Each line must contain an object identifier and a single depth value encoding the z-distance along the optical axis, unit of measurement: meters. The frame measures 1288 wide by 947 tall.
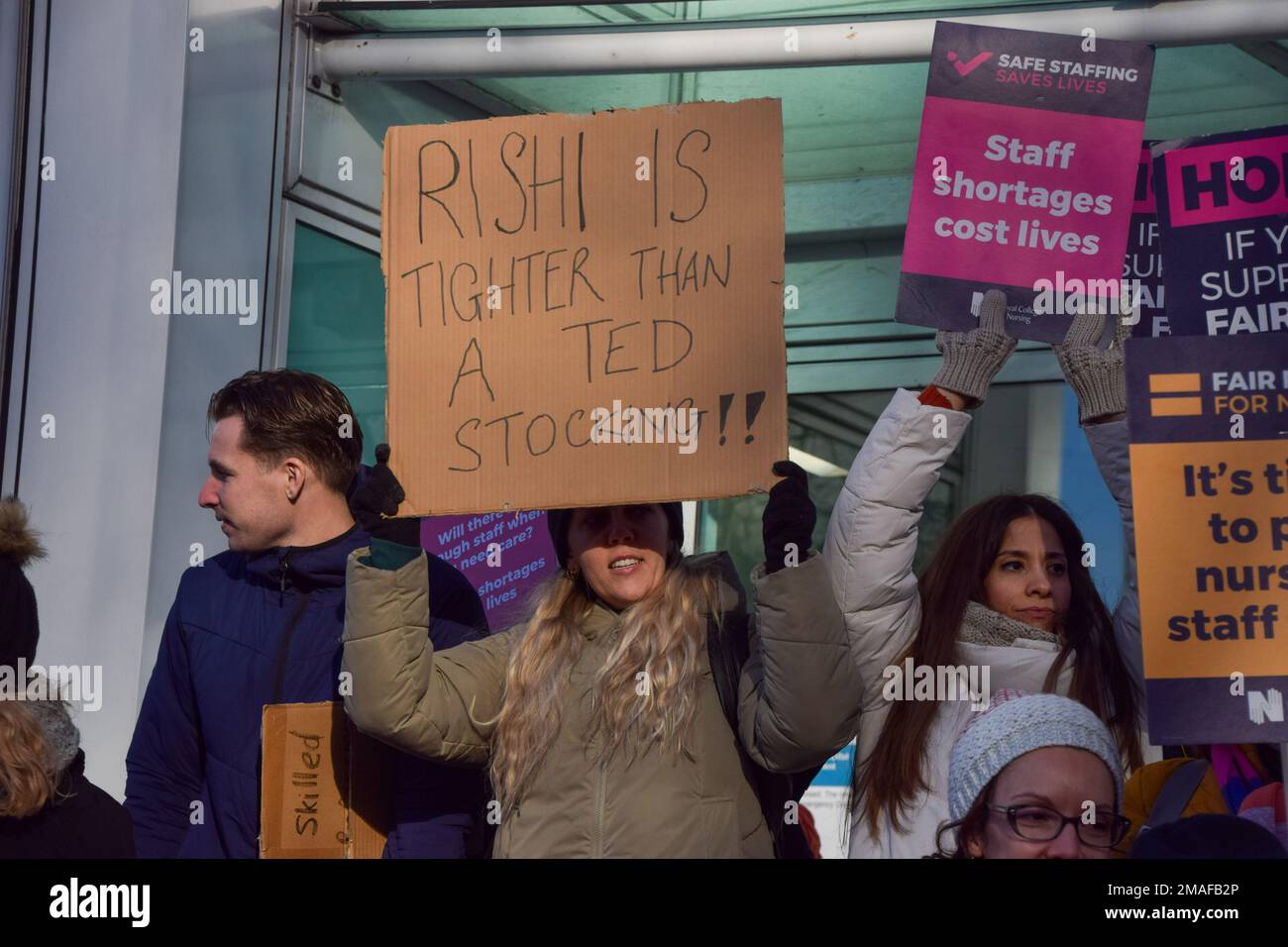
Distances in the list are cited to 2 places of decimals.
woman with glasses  2.62
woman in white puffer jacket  3.33
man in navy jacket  3.50
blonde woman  3.04
